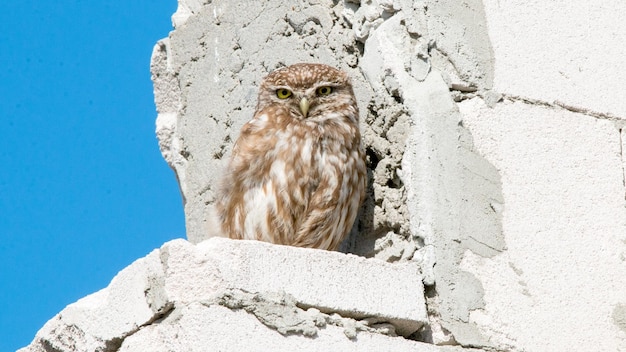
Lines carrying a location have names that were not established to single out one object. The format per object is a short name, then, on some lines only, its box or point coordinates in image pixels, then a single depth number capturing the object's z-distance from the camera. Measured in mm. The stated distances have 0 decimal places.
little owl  10336
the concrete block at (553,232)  9703
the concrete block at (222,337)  8477
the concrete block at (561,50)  10687
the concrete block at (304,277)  8797
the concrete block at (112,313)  8898
